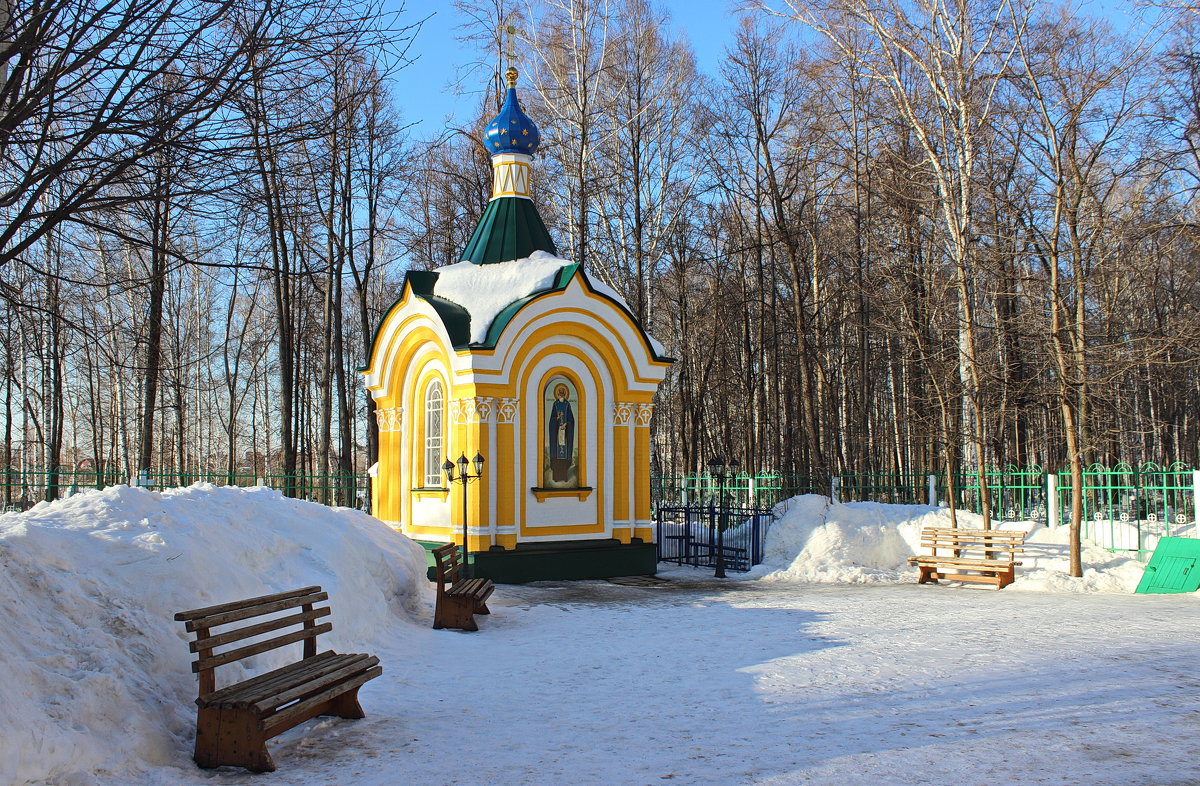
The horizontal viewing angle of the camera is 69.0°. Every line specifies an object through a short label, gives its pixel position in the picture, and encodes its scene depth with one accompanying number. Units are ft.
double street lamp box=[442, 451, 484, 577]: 43.59
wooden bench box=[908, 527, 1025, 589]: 44.45
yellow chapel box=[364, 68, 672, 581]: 48.29
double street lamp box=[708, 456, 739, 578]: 50.85
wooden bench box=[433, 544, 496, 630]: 32.50
